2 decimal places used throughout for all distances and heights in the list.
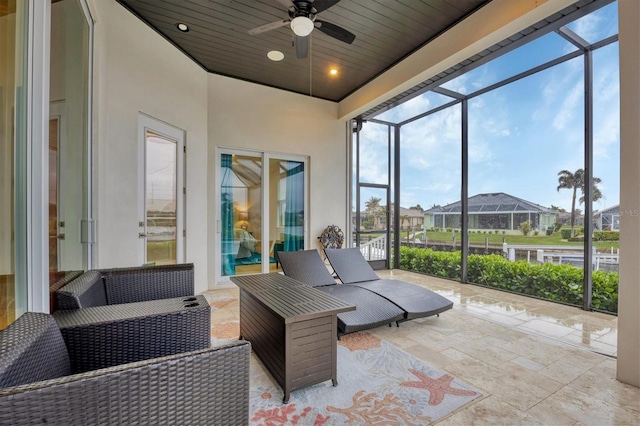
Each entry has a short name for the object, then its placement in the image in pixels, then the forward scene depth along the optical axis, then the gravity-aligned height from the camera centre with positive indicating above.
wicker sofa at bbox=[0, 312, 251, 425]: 0.87 -0.59
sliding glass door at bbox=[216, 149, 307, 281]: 5.19 +0.05
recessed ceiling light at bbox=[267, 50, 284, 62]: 4.32 +2.33
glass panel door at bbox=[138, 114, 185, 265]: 3.69 +0.26
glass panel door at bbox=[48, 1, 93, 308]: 1.98 +0.54
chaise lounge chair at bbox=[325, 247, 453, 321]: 3.32 -0.97
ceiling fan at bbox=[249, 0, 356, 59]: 2.71 +1.86
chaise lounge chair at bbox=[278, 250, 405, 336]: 2.91 -0.97
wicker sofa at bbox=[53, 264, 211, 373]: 1.54 -0.64
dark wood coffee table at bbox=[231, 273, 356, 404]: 2.02 -0.90
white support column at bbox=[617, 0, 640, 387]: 2.17 +0.15
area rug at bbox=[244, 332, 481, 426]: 1.86 -1.29
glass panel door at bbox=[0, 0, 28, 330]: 1.40 +0.25
